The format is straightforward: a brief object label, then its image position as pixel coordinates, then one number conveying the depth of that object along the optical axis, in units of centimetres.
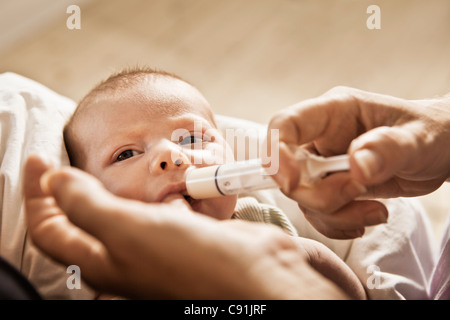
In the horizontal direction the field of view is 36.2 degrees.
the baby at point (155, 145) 36
